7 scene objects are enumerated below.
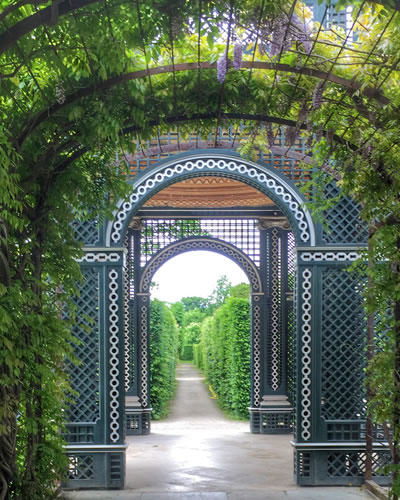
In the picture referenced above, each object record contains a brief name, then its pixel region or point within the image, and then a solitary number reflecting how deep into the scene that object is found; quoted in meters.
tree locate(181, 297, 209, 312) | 57.84
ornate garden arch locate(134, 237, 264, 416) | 11.58
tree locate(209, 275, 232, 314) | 42.49
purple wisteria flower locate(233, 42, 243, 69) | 3.71
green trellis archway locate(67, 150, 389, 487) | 7.21
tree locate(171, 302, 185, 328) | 50.03
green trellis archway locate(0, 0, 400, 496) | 3.48
